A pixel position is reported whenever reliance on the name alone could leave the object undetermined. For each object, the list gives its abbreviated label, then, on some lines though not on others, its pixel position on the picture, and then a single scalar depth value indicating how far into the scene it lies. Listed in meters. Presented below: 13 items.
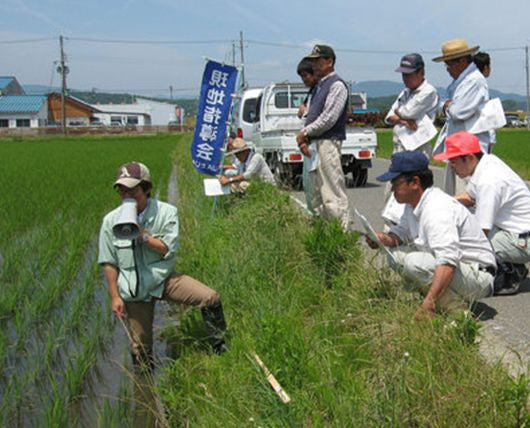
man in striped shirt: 5.70
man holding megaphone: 3.74
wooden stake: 2.77
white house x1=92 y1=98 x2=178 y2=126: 79.94
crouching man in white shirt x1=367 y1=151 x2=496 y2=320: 3.67
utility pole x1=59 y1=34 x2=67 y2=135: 51.91
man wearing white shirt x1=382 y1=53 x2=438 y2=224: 5.63
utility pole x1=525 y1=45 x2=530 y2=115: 69.31
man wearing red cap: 4.29
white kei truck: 10.95
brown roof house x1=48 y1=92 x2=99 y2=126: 70.00
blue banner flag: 7.92
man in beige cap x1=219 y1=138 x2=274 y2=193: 8.04
